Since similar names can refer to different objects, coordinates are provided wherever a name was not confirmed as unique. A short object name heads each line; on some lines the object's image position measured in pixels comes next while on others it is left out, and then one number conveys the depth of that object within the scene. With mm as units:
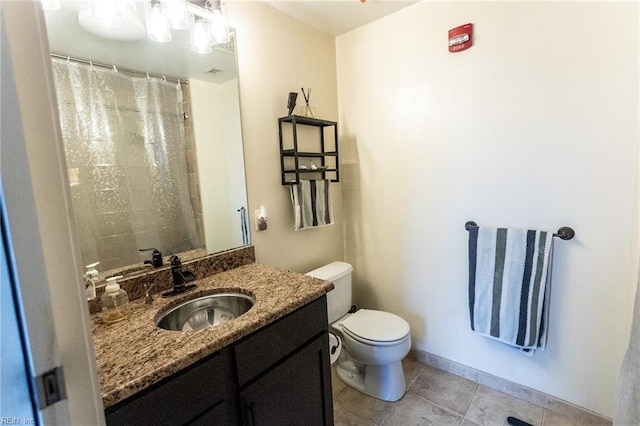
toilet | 1642
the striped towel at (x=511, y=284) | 1498
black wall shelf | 1795
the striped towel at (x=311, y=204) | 1811
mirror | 1117
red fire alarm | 1596
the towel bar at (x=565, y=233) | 1432
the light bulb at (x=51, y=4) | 1045
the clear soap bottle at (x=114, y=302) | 1041
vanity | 742
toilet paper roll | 1718
